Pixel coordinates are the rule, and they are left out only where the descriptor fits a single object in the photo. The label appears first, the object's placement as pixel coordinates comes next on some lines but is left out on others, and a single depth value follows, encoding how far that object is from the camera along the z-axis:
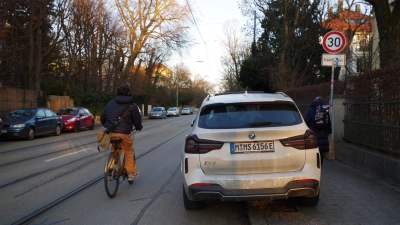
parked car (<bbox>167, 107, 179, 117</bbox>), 57.69
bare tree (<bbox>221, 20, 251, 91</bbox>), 53.22
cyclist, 6.46
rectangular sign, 9.74
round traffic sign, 9.79
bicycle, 6.17
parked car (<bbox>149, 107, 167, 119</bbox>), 48.00
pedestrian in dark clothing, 7.82
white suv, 4.76
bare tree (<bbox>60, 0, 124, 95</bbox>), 30.03
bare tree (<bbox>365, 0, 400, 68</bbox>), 10.01
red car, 21.61
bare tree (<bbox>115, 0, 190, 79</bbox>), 39.22
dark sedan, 16.48
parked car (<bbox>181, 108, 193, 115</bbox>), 70.31
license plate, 4.80
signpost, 9.74
